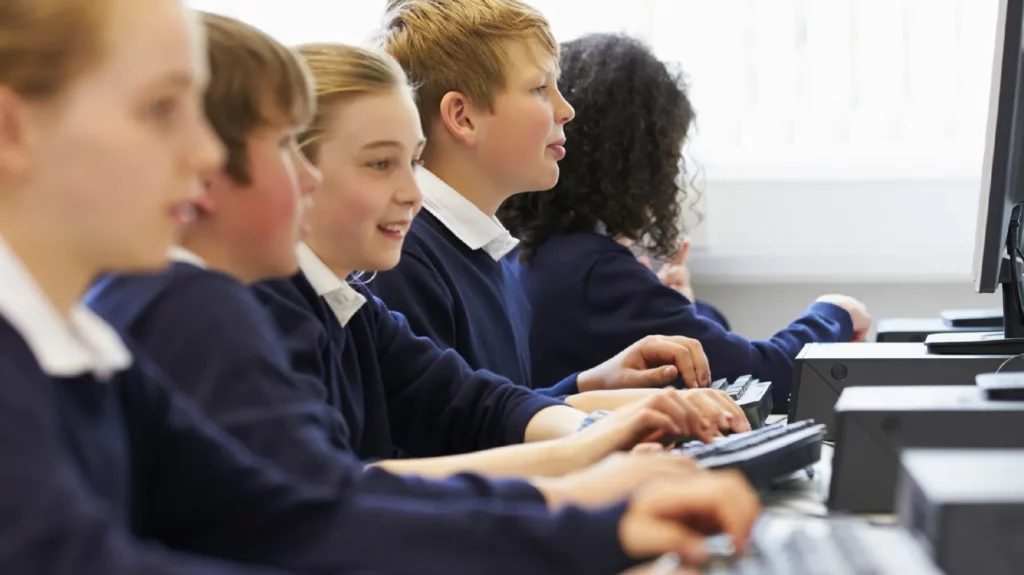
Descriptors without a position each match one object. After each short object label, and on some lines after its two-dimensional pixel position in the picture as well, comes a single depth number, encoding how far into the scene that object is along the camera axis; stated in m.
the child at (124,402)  1.51
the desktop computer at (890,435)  1.97
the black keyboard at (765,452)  2.01
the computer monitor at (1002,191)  2.22
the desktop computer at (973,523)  1.71
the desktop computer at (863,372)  2.36
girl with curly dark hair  2.96
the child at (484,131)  2.72
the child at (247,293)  1.78
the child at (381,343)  2.08
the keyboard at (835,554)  1.64
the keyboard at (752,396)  2.41
